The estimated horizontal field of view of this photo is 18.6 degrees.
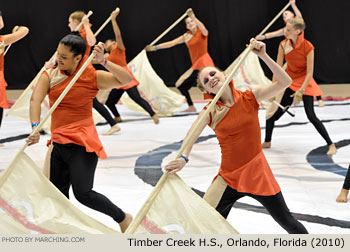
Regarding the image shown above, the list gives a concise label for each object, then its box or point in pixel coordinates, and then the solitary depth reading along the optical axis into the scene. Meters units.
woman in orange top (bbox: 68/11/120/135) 8.75
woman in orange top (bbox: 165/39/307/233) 4.79
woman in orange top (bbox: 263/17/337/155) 8.65
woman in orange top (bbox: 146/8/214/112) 12.06
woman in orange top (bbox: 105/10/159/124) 11.52
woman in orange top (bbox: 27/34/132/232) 5.36
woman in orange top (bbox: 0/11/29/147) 7.62
